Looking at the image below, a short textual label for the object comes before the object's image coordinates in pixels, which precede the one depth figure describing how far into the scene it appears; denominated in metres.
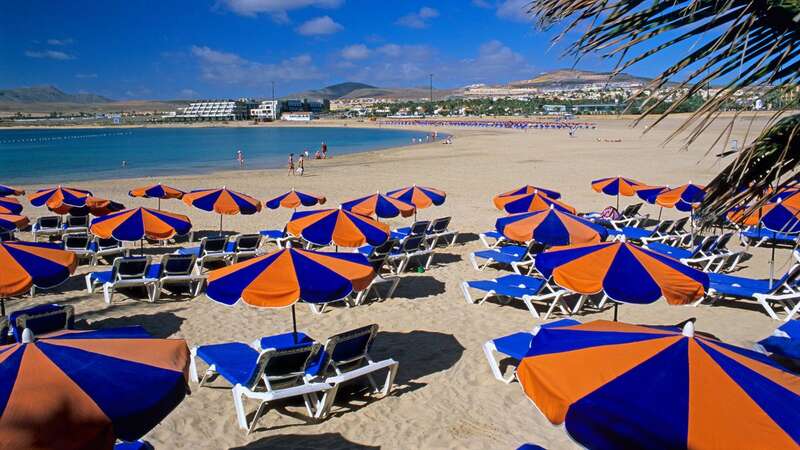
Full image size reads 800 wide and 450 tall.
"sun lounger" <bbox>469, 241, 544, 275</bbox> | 9.52
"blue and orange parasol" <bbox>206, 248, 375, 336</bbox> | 5.05
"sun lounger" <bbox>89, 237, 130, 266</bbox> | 10.56
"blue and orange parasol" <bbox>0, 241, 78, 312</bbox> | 5.70
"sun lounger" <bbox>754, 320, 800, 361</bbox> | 5.38
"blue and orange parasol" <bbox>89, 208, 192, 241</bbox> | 8.88
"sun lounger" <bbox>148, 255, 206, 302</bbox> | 8.70
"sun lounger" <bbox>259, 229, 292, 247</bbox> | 11.46
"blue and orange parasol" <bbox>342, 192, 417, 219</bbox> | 10.38
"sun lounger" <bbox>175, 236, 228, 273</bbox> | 9.97
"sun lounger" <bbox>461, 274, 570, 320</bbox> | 7.66
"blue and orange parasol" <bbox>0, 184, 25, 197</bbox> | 14.38
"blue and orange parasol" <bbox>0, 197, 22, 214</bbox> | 11.55
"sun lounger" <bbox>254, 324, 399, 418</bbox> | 5.22
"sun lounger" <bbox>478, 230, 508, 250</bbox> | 11.78
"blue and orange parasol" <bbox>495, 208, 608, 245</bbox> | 7.87
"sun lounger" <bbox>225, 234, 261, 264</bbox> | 10.26
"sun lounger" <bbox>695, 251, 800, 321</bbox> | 7.49
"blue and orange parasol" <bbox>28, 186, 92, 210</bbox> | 12.33
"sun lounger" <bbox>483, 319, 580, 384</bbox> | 5.78
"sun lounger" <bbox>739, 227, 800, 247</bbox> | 11.42
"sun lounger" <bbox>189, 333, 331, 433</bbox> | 4.98
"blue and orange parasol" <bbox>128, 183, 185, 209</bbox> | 13.08
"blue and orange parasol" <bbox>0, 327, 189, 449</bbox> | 2.76
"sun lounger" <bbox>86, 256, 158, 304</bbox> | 8.43
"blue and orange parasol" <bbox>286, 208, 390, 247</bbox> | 7.71
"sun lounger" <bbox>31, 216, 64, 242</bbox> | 12.61
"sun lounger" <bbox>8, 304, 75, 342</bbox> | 5.65
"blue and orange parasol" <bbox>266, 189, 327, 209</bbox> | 12.06
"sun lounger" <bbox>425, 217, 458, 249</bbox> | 11.37
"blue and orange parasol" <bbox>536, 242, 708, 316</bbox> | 5.17
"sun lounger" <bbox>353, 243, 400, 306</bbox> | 8.46
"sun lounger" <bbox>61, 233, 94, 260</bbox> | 10.46
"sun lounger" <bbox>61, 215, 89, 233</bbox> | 12.84
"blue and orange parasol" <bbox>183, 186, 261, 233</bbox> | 10.95
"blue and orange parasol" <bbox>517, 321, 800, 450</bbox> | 2.74
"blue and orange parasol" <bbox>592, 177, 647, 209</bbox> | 12.70
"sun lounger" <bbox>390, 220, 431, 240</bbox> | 10.89
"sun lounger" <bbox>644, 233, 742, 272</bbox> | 9.63
